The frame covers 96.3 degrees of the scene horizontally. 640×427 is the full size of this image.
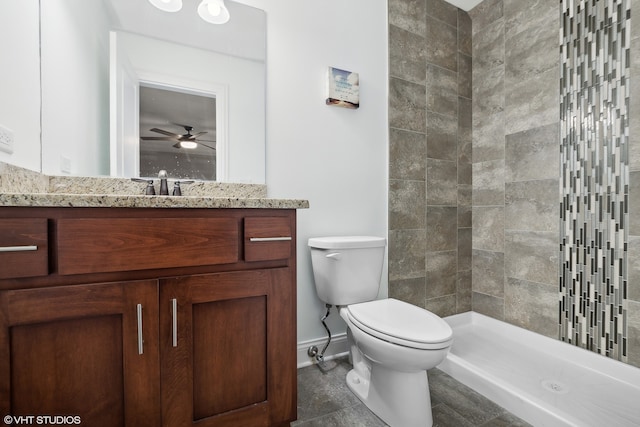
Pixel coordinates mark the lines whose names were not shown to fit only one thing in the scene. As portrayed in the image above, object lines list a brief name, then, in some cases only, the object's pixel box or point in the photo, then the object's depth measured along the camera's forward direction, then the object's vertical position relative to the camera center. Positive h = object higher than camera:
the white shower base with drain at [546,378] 1.24 -0.90
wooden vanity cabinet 0.74 -0.32
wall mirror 1.24 +0.59
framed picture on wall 1.73 +0.75
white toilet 1.10 -0.49
